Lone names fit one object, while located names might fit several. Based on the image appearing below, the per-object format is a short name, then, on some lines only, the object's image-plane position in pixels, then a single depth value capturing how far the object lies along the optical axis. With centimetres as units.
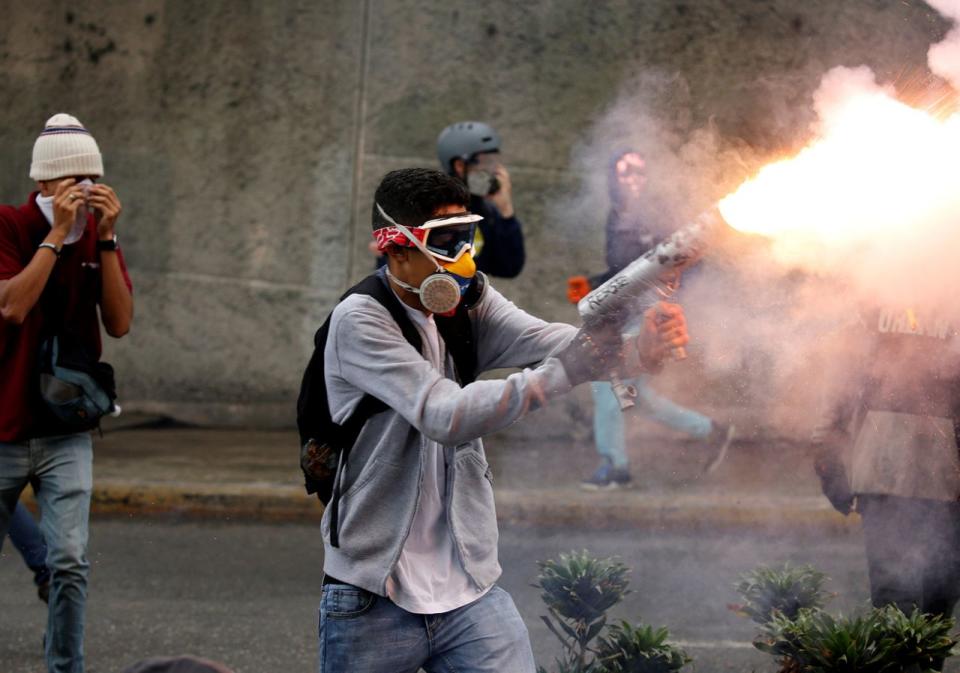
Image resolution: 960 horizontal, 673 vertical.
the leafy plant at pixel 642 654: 830
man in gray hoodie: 642
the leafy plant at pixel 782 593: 900
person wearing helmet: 1467
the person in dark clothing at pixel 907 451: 892
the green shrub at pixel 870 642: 781
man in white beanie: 968
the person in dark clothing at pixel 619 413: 1523
